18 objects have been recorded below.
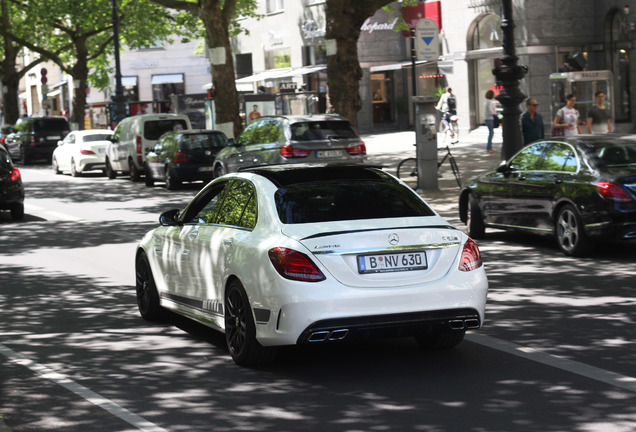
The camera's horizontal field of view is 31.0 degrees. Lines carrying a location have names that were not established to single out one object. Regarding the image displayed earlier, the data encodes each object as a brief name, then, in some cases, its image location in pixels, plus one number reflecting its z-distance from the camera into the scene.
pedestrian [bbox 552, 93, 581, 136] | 21.56
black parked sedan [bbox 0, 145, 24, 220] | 20.97
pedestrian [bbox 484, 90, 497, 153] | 32.22
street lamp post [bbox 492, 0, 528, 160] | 19.19
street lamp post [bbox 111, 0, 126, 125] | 44.19
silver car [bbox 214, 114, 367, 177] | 23.30
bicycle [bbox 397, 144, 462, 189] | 23.47
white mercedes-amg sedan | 7.45
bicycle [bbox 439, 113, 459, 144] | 37.84
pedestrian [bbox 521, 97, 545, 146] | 20.30
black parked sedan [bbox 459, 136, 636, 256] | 12.97
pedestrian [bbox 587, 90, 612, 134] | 24.11
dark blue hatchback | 27.88
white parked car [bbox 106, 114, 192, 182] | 31.84
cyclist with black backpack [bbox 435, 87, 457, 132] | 38.31
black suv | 44.59
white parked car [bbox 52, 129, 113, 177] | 35.62
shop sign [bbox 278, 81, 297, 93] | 46.58
